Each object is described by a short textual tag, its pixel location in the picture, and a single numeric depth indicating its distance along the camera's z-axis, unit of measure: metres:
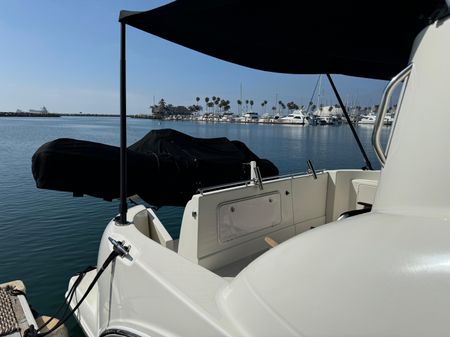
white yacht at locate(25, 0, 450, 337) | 1.10
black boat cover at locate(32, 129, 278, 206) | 2.60
